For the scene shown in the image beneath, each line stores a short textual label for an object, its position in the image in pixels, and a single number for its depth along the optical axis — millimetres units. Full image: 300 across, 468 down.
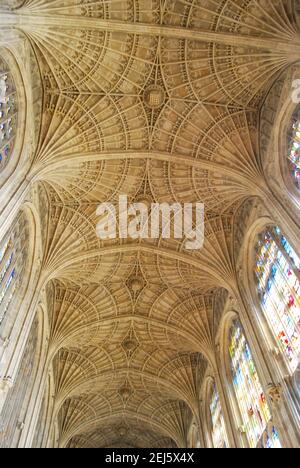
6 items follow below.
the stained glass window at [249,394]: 15702
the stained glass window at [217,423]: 21062
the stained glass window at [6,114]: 14992
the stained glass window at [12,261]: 15750
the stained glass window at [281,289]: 14547
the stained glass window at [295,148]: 15828
